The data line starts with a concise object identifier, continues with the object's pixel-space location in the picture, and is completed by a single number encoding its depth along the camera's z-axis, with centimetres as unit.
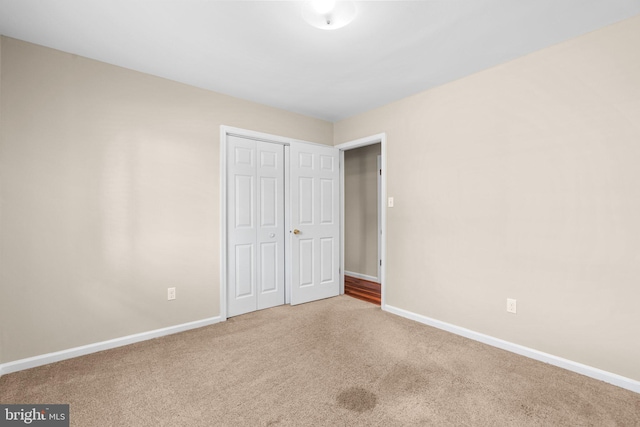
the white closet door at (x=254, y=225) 334
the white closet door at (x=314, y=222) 379
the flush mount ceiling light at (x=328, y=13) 179
